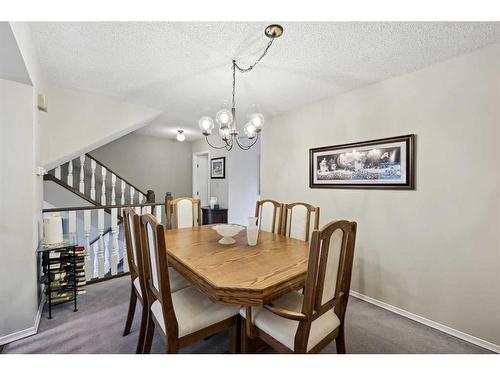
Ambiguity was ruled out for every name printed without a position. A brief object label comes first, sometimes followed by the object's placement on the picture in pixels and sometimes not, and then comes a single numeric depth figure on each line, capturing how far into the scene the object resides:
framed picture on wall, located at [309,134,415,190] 2.10
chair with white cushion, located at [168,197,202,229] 2.66
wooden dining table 1.10
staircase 2.68
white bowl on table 1.86
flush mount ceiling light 4.46
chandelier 1.95
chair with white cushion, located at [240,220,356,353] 1.06
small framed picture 5.02
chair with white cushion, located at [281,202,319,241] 2.17
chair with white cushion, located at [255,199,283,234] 2.48
